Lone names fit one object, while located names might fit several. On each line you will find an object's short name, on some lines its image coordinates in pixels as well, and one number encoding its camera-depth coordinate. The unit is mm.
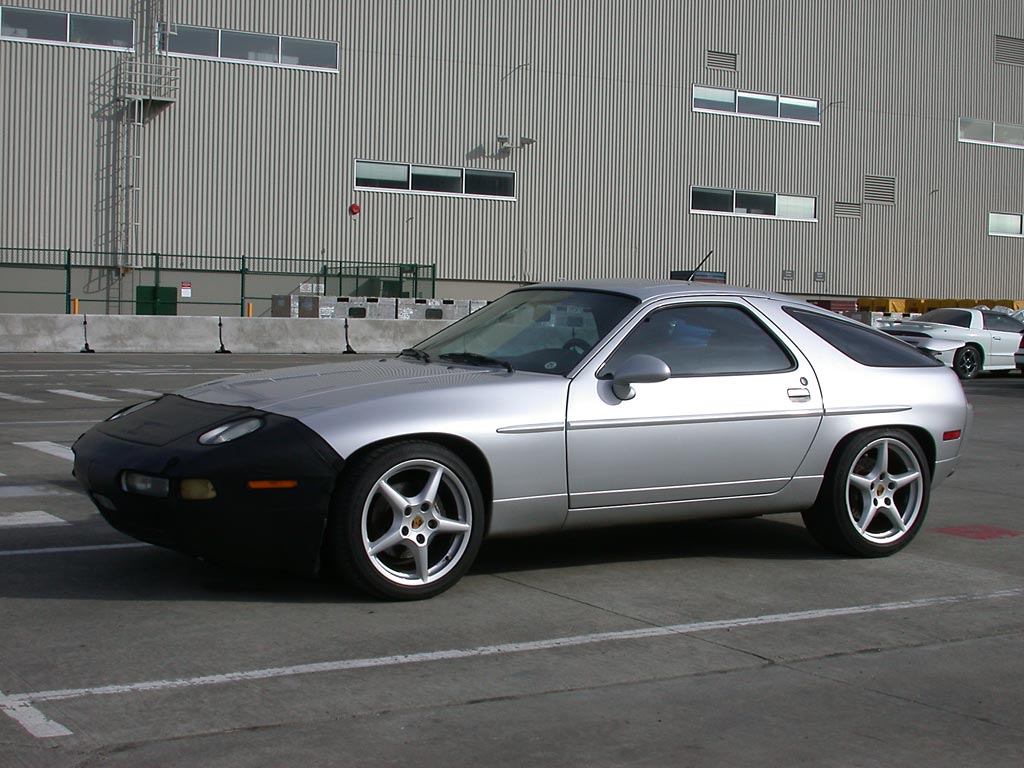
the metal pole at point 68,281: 29609
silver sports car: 5145
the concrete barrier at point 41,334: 24250
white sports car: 23734
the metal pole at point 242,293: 33500
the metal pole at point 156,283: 33062
